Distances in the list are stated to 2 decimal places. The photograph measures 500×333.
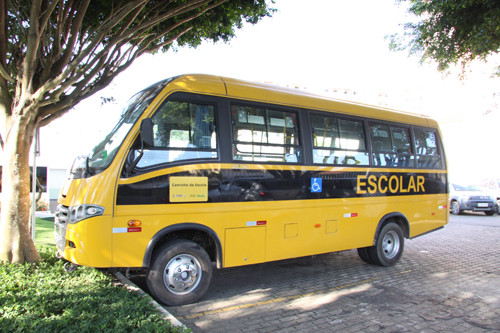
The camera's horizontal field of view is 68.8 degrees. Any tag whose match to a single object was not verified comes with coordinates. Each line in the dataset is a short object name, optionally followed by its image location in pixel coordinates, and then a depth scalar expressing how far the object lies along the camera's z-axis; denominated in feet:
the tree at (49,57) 18.69
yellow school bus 15.31
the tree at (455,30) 28.60
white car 55.98
